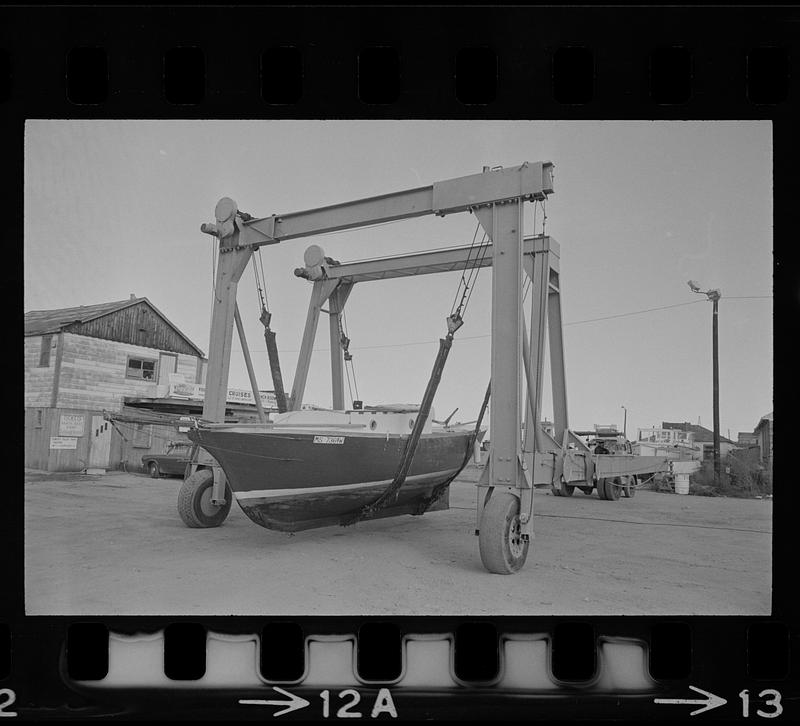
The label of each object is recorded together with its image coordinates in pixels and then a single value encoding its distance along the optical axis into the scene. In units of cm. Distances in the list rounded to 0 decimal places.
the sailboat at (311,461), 944
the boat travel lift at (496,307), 870
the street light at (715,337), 2091
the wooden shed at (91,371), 2342
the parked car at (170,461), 2195
